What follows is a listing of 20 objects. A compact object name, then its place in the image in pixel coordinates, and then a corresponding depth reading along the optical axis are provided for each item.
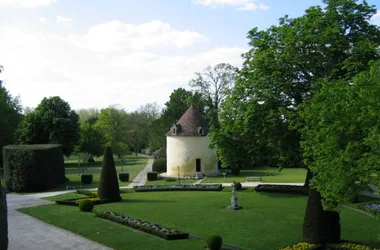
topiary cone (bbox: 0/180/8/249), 14.82
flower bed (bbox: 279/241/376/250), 15.73
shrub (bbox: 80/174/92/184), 42.34
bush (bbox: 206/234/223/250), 16.14
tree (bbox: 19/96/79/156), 62.41
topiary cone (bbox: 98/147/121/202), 29.41
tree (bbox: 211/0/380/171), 20.06
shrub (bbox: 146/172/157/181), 45.36
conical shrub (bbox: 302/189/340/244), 16.84
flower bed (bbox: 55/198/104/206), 28.39
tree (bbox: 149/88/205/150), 61.25
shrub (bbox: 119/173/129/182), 44.28
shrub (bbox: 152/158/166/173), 52.44
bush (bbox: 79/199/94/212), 25.75
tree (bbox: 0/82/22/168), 48.69
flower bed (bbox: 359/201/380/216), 23.20
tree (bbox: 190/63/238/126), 61.09
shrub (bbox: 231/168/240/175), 50.06
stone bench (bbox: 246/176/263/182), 41.25
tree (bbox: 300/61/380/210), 11.15
